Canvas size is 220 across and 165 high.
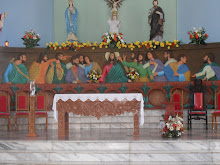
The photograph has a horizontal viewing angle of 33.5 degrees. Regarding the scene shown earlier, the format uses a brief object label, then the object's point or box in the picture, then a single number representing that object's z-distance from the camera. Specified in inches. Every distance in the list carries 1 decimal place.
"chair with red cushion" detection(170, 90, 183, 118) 398.0
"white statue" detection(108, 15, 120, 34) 473.4
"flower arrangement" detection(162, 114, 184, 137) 305.9
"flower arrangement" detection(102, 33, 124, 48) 441.4
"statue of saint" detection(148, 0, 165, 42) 458.0
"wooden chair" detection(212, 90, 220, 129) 379.9
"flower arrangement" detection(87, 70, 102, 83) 437.1
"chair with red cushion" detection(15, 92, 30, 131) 398.9
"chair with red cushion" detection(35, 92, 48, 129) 398.3
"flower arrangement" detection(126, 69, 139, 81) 435.8
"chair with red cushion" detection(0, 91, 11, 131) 403.5
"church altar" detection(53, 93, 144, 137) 321.7
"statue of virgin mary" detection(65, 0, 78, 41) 481.7
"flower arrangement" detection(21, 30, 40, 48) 441.4
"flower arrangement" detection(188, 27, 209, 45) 425.9
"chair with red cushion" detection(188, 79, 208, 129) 383.6
